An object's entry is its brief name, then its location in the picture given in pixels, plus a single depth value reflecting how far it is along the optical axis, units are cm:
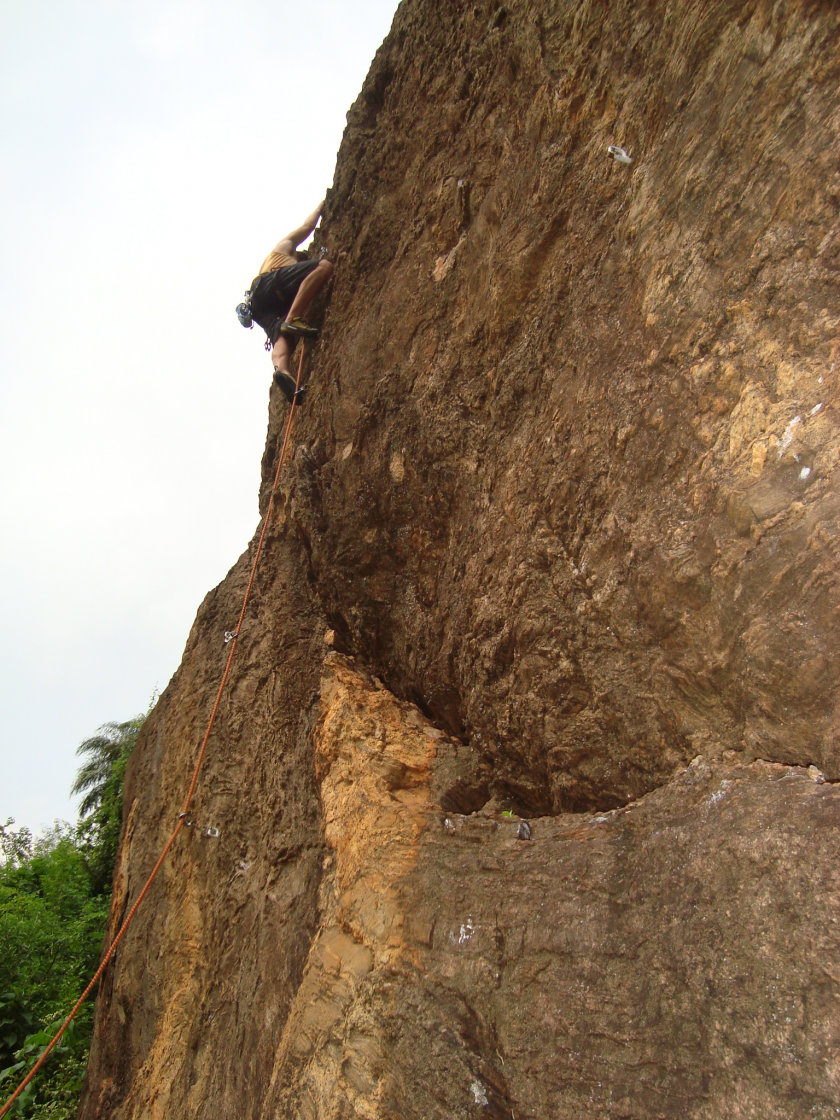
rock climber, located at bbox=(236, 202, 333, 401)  583
